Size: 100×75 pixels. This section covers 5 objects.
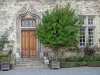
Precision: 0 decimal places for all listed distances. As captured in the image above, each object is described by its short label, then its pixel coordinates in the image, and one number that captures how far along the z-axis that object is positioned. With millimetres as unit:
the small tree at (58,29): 15844
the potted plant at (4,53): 15492
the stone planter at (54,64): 15779
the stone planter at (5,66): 15422
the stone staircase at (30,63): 16281
